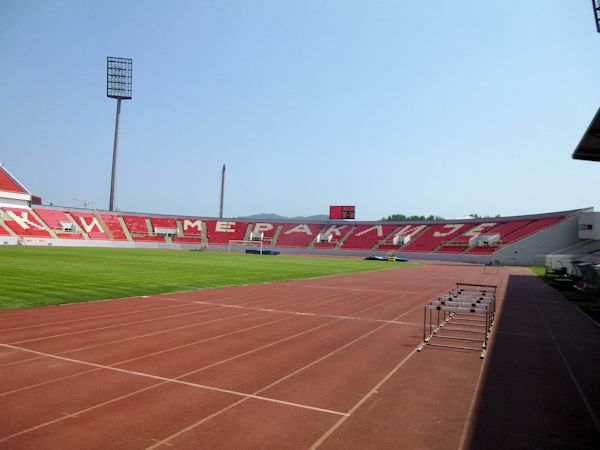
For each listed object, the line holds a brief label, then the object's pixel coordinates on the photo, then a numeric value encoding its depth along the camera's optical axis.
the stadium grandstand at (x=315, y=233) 56.28
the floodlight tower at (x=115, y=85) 83.38
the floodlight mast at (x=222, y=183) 112.94
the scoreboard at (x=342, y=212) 89.12
